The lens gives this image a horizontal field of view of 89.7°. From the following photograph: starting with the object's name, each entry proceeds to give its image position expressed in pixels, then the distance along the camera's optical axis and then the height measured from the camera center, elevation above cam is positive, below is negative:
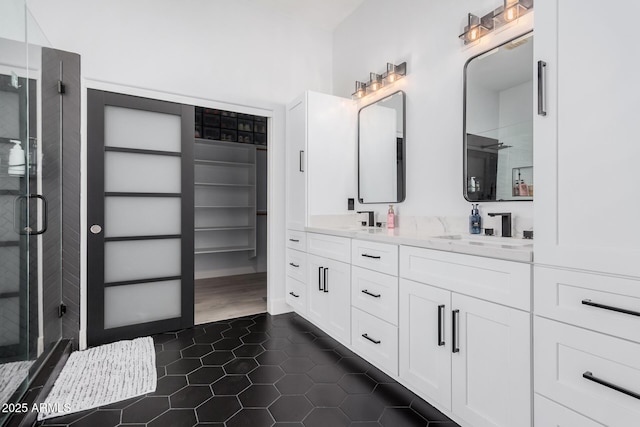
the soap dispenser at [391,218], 2.72 -0.06
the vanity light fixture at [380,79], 2.72 +1.19
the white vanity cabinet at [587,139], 1.04 +0.26
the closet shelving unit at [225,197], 4.84 +0.21
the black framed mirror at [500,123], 1.87 +0.55
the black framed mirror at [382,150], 2.74 +0.56
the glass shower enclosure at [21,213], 1.85 -0.02
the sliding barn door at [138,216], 2.59 -0.05
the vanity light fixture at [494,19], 1.83 +1.18
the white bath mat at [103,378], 1.82 -1.08
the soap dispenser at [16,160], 1.94 +0.31
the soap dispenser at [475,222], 2.06 -0.07
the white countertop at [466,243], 1.32 -0.16
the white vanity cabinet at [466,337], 1.31 -0.59
